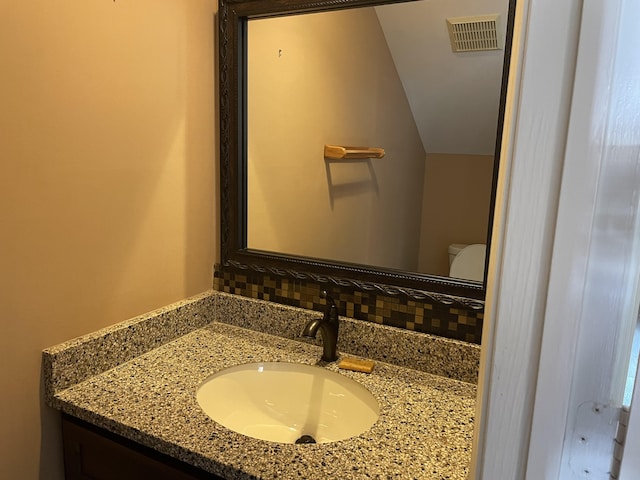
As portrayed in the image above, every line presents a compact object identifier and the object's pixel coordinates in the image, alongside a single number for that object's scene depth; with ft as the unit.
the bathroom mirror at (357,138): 3.96
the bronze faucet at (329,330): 4.10
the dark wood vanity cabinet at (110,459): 3.14
